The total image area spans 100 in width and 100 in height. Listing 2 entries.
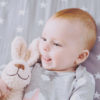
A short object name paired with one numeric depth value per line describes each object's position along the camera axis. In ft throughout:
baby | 2.78
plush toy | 2.61
